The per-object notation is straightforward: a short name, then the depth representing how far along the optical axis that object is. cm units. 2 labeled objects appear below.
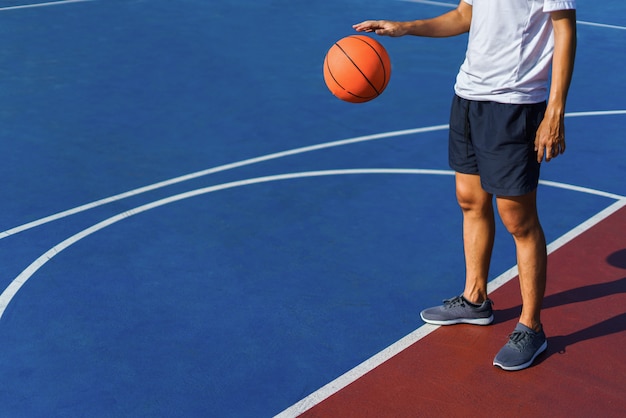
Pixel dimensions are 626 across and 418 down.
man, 437
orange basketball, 581
